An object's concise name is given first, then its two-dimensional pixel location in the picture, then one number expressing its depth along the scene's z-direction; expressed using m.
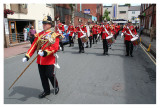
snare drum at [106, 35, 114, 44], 9.09
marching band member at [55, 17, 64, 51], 10.27
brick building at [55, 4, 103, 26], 22.59
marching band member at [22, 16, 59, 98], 3.60
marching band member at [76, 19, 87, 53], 9.85
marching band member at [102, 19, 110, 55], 9.17
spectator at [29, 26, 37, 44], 11.41
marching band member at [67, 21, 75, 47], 12.79
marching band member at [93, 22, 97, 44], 15.18
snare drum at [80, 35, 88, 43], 9.79
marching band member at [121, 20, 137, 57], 8.60
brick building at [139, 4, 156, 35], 23.16
